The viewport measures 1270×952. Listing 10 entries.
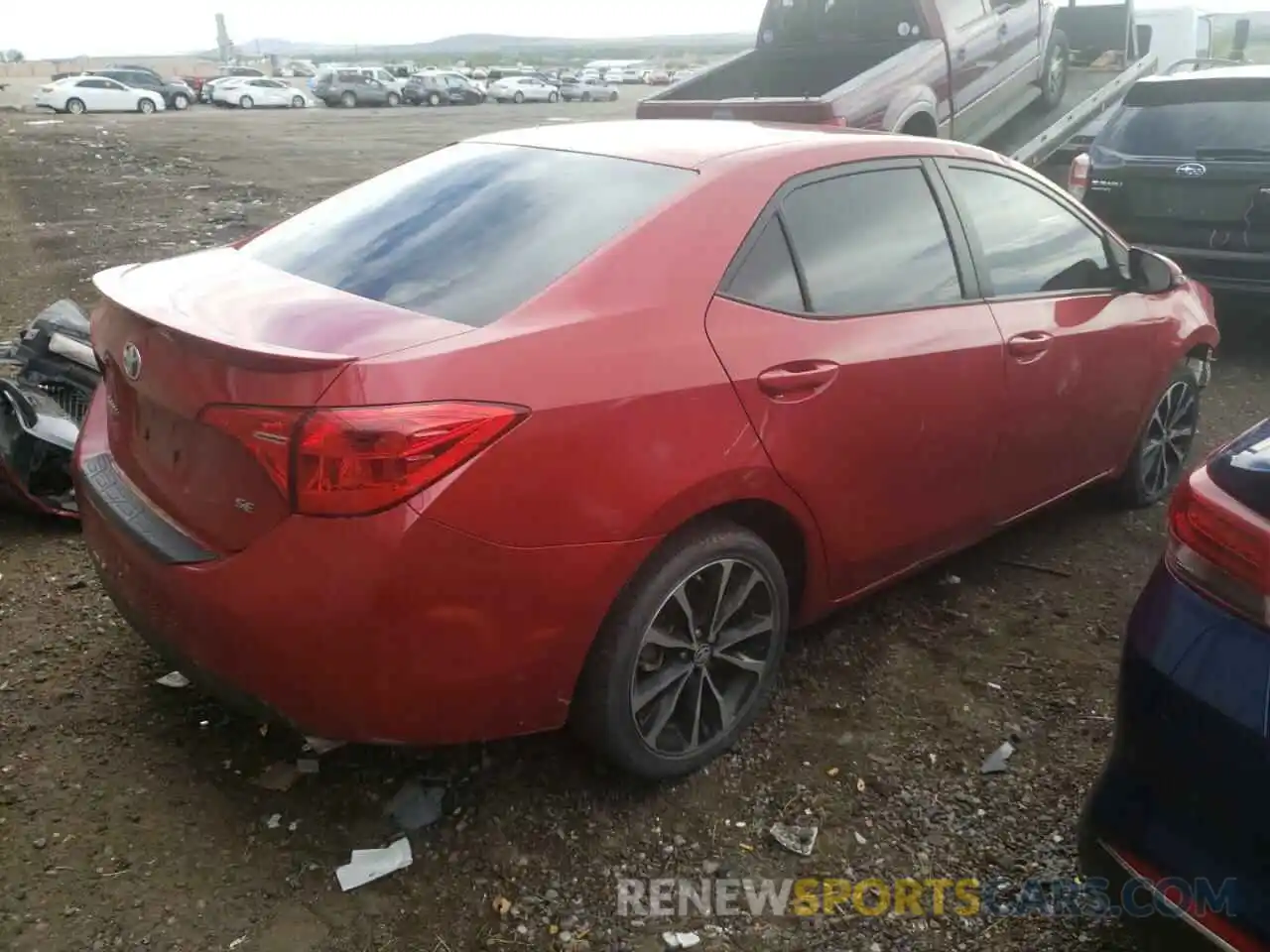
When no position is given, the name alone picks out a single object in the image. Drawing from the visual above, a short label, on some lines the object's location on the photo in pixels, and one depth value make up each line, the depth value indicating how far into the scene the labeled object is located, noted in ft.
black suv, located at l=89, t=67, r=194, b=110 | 138.82
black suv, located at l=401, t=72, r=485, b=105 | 146.61
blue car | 5.86
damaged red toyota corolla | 7.12
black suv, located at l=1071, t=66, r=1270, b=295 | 20.15
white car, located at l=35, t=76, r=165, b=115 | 118.54
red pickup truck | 23.76
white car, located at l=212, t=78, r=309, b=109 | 144.36
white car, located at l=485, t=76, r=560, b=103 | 160.97
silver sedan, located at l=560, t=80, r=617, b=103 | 164.86
